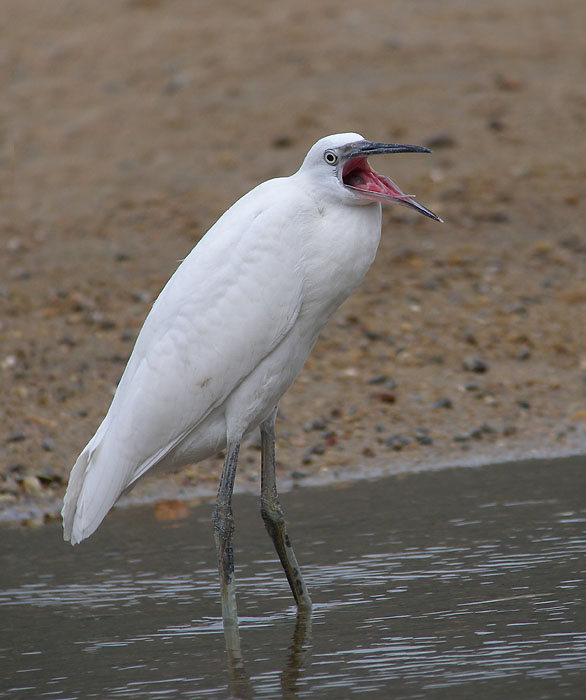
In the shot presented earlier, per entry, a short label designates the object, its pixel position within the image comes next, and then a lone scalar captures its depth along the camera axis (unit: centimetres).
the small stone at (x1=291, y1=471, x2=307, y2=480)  1544
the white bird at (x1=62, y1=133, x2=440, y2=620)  1053
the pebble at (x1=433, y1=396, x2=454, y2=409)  1707
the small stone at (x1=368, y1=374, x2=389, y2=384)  1783
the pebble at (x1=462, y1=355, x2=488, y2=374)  1808
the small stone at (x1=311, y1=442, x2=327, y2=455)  1609
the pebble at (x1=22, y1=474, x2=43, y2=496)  1520
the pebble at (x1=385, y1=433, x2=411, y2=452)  1617
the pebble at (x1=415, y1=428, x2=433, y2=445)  1625
